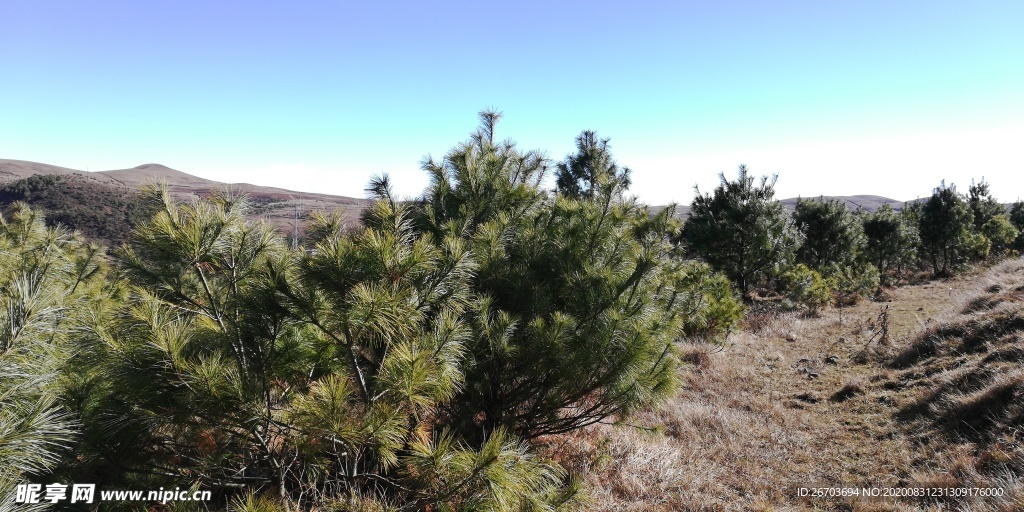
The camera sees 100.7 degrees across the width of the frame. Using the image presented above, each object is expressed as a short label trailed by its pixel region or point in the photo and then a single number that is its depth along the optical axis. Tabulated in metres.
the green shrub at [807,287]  12.11
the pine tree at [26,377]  1.43
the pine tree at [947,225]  18.67
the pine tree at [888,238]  17.84
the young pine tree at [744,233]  11.62
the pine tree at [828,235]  16.52
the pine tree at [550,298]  3.42
